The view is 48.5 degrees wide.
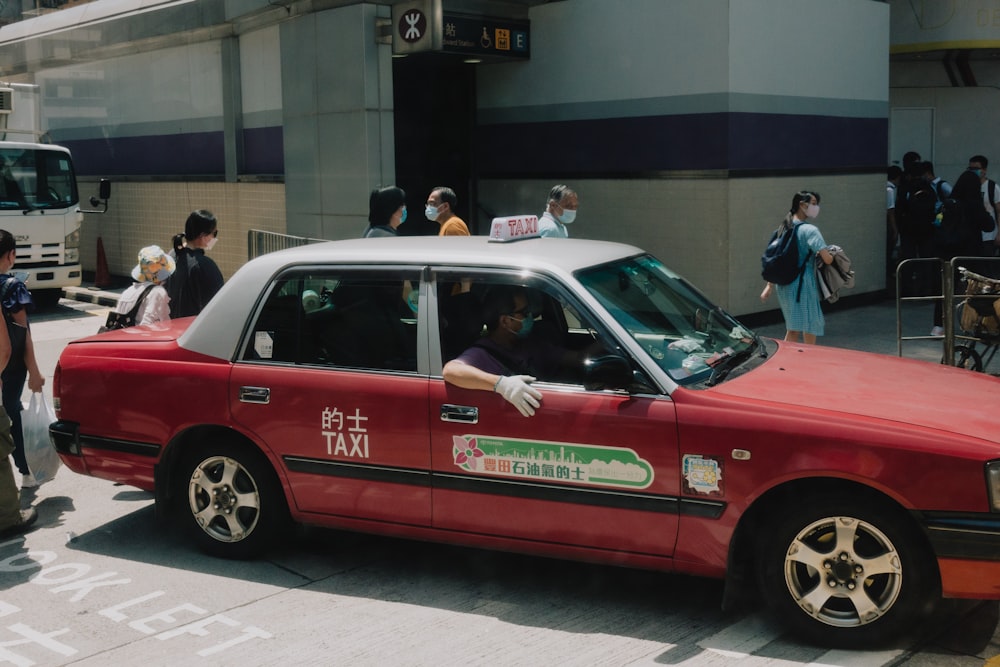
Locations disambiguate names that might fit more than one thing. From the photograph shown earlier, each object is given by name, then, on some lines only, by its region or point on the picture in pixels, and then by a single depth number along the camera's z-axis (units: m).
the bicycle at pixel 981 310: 8.61
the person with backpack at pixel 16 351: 6.54
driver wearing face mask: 4.95
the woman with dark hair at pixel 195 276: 7.47
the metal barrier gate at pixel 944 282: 8.39
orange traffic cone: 18.95
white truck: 15.84
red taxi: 4.33
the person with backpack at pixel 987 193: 13.14
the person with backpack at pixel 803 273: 9.03
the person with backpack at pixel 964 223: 12.73
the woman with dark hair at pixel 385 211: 8.67
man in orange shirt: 9.53
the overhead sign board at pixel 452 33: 13.02
